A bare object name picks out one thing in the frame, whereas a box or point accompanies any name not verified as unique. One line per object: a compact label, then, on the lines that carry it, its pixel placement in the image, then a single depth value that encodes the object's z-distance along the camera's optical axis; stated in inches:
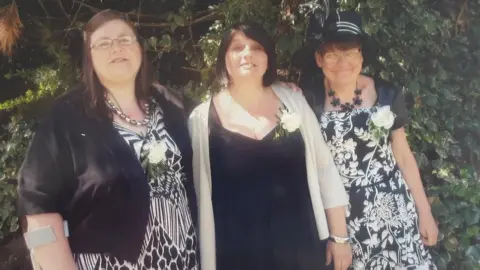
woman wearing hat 81.7
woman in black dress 76.2
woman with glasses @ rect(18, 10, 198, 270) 66.9
